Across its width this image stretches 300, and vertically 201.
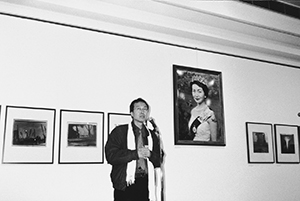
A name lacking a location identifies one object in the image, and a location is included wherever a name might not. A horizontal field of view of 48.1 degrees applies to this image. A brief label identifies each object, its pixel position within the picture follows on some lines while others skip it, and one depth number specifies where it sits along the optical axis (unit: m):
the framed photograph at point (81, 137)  4.17
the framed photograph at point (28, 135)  3.91
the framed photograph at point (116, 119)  4.48
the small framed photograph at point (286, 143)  5.68
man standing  4.39
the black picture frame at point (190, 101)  4.94
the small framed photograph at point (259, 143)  5.46
